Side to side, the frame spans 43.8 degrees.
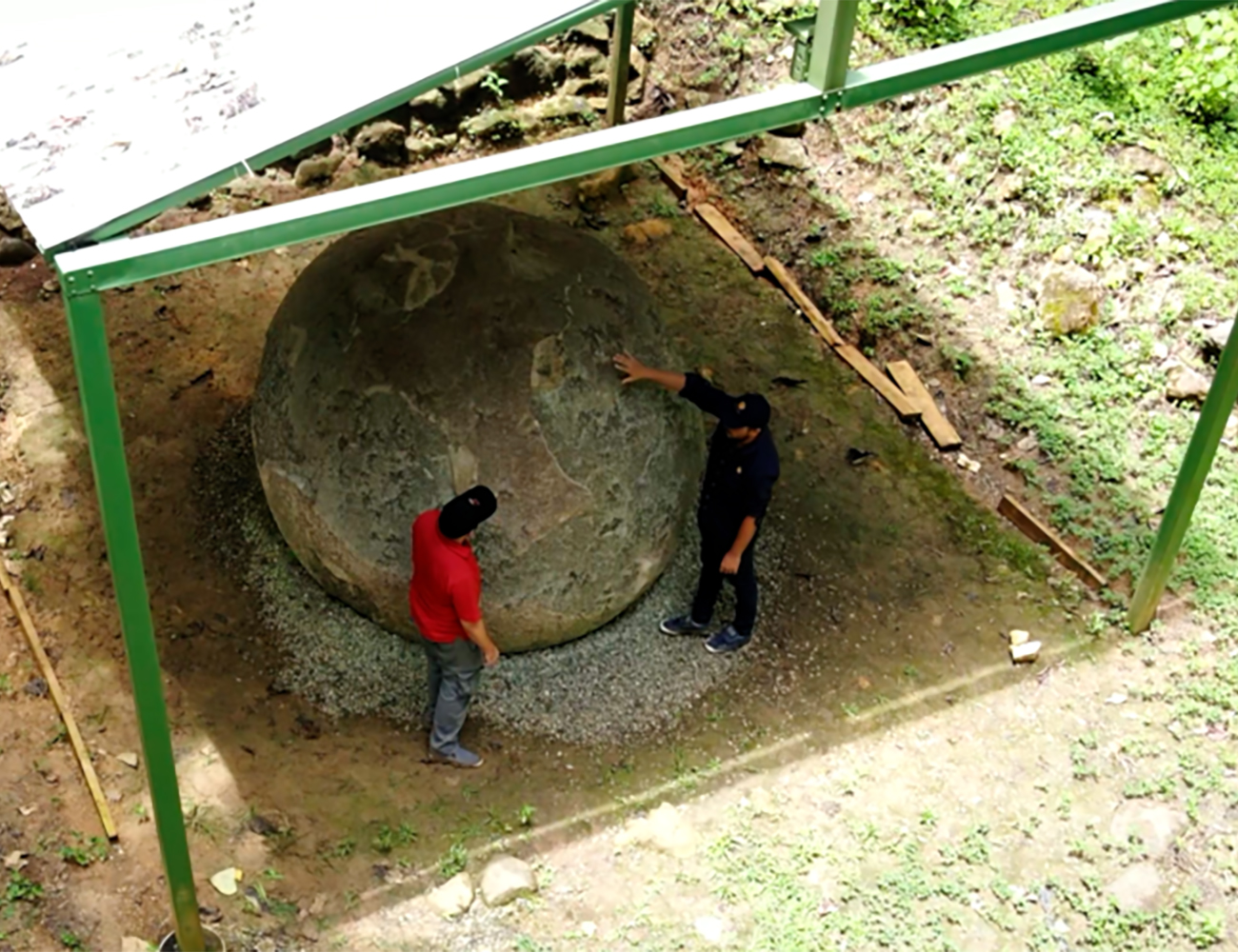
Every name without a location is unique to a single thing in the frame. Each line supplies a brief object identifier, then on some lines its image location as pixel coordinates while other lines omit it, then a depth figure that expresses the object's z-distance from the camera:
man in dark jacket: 6.01
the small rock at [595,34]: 10.07
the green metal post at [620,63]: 8.64
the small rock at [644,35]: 10.12
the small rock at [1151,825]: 6.04
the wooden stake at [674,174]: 9.37
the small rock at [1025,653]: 6.71
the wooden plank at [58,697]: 5.87
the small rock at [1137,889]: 5.85
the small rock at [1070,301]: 8.16
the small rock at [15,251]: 8.63
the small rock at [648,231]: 9.00
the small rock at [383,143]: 9.38
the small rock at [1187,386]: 7.84
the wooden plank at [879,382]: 7.92
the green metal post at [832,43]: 4.54
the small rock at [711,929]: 5.64
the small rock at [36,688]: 6.34
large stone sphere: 5.94
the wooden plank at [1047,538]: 7.12
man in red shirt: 5.51
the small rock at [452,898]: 5.67
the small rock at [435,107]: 9.51
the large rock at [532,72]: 9.82
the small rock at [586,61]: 10.02
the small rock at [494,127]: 9.69
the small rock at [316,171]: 9.30
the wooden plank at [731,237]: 8.83
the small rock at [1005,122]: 8.98
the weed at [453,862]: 5.79
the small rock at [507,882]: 5.69
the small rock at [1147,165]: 8.75
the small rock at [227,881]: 5.68
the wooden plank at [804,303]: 8.38
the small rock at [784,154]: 9.29
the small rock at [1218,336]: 8.01
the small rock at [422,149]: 9.55
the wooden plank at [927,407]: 7.79
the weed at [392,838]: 5.85
